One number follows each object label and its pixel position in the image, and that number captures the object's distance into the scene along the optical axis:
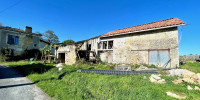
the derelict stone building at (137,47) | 9.13
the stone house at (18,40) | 17.53
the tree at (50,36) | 43.16
